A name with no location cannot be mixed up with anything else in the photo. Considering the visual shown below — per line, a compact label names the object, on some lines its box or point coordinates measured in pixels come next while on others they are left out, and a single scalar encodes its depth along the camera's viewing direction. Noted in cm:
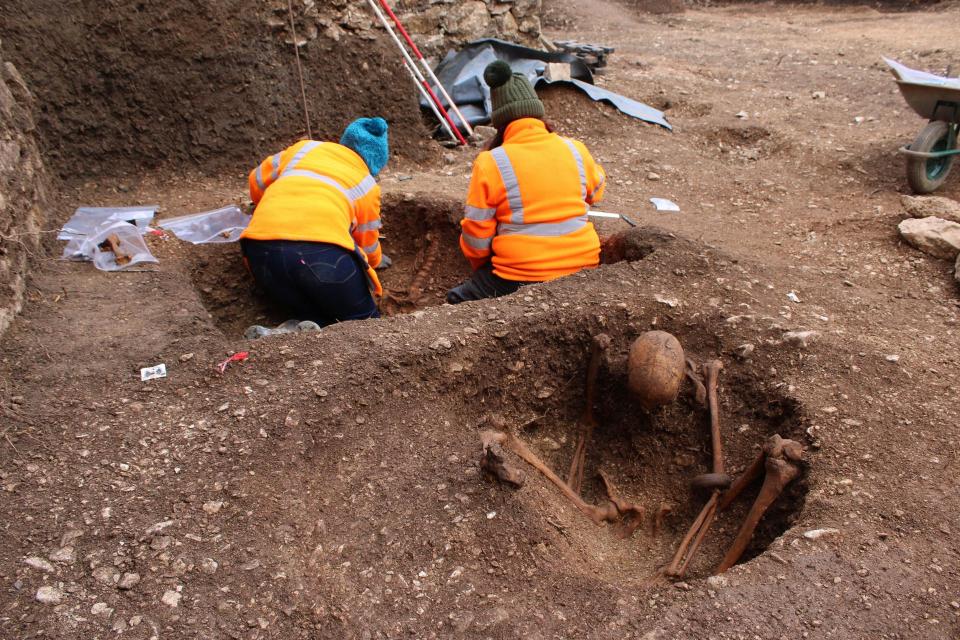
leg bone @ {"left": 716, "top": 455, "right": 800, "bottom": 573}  252
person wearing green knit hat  365
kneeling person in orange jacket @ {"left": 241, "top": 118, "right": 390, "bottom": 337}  372
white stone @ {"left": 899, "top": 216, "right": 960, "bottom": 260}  453
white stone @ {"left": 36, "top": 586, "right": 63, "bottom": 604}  215
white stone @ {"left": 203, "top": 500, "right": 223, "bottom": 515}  252
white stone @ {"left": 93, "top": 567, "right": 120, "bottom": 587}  224
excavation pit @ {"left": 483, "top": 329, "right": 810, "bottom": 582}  278
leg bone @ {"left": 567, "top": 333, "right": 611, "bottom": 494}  324
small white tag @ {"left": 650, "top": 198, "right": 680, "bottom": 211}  554
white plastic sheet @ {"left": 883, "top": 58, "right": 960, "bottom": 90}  558
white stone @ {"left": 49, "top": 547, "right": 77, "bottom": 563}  229
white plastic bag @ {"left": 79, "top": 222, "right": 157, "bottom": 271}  397
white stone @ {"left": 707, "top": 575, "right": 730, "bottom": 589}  225
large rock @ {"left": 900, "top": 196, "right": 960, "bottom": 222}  501
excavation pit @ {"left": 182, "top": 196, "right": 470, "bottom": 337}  457
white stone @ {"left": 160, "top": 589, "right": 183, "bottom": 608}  220
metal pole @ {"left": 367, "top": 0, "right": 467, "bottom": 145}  655
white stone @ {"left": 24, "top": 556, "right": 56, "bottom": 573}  225
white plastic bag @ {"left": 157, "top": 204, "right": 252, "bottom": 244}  454
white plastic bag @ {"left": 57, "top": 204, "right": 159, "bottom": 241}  421
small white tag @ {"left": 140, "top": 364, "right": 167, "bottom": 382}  303
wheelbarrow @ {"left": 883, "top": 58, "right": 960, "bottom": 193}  556
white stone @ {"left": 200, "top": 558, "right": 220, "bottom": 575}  232
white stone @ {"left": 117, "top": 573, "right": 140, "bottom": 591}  223
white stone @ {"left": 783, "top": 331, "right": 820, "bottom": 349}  328
